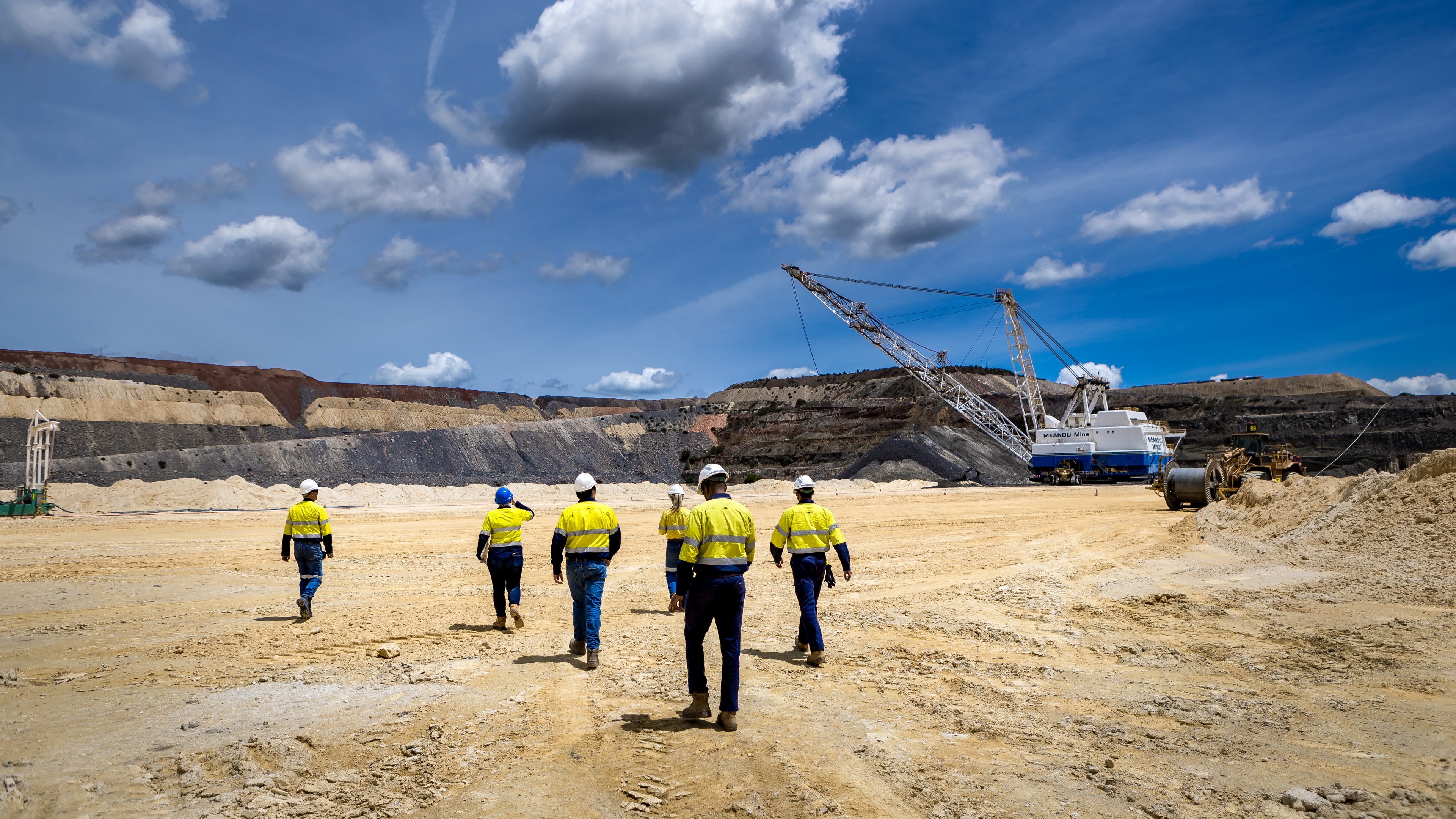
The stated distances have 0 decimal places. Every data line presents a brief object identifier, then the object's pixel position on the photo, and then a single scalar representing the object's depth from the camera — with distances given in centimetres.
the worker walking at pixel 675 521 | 882
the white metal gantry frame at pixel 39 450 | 3144
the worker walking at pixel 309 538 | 956
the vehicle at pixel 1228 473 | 2216
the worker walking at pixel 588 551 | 715
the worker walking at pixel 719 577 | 538
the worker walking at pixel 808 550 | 733
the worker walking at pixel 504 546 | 856
